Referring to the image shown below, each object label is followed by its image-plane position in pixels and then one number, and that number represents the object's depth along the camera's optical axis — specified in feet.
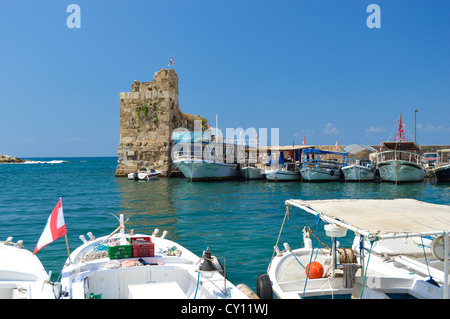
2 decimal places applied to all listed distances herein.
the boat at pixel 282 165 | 110.73
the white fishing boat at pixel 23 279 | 17.36
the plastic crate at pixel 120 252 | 22.31
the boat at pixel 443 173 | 103.24
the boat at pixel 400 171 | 102.83
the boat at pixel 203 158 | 111.34
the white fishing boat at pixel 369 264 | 17.16
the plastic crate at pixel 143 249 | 22.72
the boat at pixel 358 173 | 109.50
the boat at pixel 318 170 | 106.93
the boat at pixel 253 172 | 121.90
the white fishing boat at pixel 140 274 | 18.39
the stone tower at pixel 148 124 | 128.36
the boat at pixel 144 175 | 117.19
